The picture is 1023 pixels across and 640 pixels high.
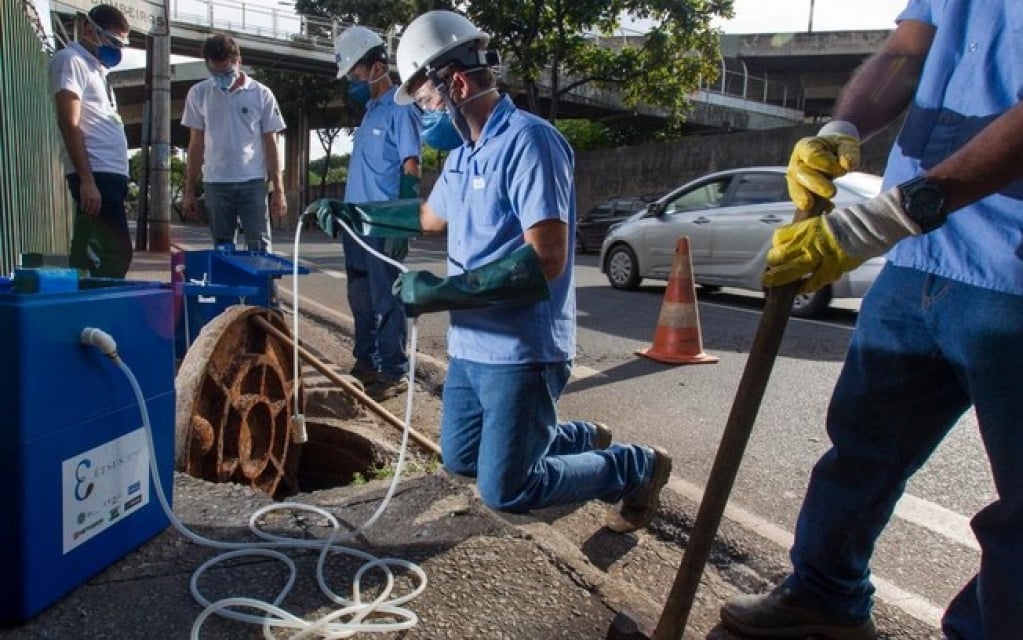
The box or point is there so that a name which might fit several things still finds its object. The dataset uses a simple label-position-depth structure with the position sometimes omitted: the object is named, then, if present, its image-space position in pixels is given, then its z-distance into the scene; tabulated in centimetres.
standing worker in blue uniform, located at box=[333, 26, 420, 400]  464
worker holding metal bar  168
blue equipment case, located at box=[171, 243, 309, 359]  409
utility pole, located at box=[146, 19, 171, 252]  1178
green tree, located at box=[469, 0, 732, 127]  2150
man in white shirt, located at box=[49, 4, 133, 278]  467
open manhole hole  297
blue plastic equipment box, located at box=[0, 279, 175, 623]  183
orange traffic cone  593
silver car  777
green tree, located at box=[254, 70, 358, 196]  3575
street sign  919
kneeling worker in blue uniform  226
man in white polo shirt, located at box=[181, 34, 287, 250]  523
